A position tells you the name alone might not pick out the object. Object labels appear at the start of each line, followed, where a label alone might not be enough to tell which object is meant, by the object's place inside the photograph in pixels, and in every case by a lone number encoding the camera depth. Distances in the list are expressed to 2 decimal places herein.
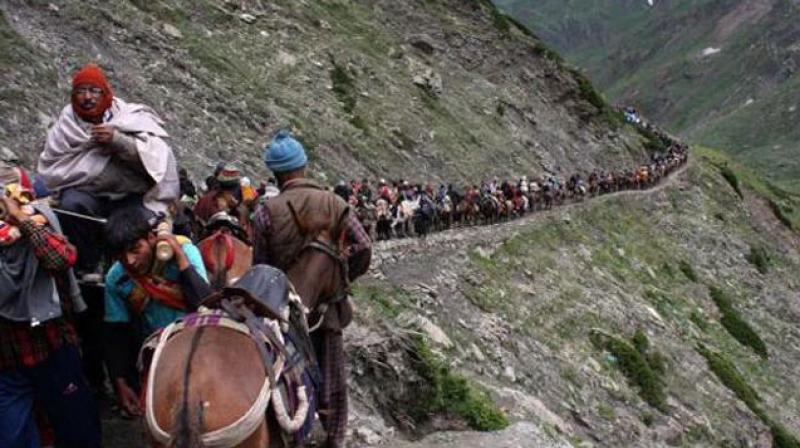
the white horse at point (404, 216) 24.03
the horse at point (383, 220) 23.09
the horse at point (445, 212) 26.72
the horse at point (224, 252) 6.52
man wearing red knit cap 6.13
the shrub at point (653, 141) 68.27
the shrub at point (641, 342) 23.19
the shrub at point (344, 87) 34.69
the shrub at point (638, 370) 20.62
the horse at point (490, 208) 30.08
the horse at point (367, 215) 21.39
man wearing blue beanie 6.21
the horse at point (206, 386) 4.55
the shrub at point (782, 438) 22.97
